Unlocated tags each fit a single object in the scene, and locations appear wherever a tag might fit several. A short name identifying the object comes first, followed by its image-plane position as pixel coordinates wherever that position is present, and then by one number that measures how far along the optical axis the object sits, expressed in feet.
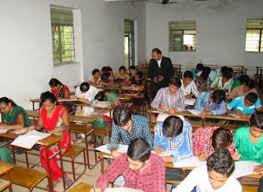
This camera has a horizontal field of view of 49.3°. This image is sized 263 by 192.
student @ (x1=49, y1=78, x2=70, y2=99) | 18.80
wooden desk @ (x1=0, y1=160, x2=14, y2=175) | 8.43
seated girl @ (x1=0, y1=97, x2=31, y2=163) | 12.98
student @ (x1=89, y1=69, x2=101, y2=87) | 23.03
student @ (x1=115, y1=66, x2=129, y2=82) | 26.13
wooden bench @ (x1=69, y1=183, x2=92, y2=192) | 7.16
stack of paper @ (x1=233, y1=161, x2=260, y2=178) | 8.14
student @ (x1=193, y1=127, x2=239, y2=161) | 8.68
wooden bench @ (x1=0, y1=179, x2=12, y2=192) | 8.50
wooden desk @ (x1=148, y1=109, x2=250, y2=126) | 13.87
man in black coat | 20.75
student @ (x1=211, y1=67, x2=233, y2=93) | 21.03
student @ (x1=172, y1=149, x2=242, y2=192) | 6.11
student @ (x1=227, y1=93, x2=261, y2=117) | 14.26
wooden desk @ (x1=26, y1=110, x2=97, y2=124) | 13.80
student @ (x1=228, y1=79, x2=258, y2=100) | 17.19
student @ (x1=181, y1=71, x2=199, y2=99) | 19.06
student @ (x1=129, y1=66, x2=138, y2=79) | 25.98
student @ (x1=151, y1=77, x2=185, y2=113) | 15.65
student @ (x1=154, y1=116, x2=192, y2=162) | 9.31
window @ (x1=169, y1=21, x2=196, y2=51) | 38.88
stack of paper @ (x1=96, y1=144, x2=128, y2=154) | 9.42
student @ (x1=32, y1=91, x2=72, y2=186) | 11.98
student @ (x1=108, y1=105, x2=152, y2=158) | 9.16
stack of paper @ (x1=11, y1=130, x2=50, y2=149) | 10.37
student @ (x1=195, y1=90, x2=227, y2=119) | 14.38
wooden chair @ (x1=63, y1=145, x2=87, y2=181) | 11.91
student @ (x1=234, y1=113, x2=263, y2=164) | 9.14
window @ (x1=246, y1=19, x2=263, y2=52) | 36.01
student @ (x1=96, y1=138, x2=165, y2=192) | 6.64
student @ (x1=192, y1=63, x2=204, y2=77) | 26.53
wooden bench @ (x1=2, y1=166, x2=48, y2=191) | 9.30
